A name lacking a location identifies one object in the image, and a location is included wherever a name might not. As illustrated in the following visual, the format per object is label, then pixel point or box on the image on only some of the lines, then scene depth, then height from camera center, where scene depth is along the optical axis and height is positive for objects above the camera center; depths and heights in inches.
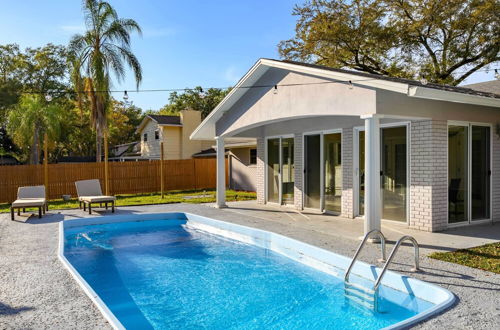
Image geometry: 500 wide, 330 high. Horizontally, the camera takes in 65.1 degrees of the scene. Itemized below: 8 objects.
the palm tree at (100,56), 775.1 +222.6
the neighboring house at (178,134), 1123.3 +90.6
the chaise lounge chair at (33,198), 474.9 -42.0
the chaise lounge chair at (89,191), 515.9 -35.8
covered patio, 314.3 +22.6
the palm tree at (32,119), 877.8 +107.8
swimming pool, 208.4 -80.9
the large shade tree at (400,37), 723.4 +256.8
